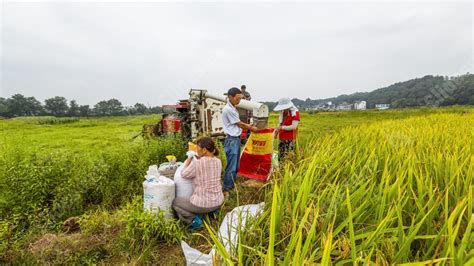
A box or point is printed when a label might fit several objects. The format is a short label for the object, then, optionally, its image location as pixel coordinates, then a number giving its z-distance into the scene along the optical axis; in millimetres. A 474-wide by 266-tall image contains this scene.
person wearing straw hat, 4434
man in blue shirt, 3891
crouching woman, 2906
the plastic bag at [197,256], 1937
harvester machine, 6047
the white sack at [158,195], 2910
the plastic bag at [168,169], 3498
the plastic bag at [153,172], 3077
